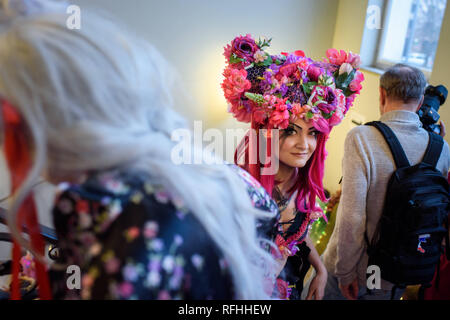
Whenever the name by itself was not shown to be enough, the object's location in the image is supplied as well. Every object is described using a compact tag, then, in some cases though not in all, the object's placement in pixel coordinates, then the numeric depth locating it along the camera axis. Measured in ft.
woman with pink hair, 3.96
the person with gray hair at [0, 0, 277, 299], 1.55
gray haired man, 4.34
